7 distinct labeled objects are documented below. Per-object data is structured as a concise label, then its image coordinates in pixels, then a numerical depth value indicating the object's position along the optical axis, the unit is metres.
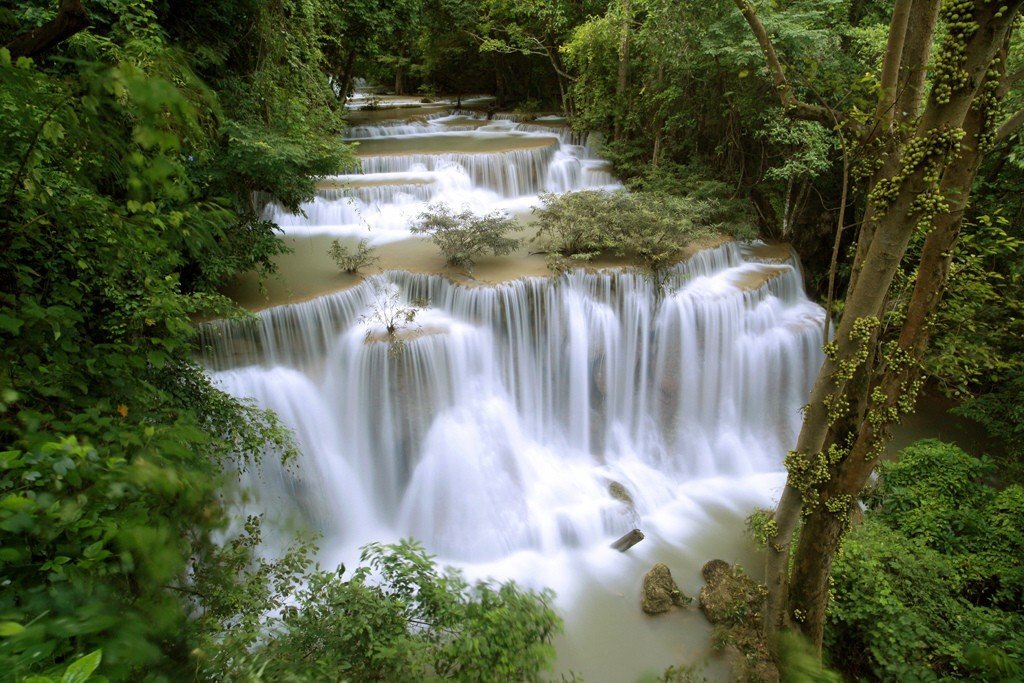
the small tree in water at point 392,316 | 7.45
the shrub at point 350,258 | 8.50
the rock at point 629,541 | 7.33
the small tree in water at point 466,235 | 8.84
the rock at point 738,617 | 5.45
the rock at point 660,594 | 6.34
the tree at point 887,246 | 3.46
